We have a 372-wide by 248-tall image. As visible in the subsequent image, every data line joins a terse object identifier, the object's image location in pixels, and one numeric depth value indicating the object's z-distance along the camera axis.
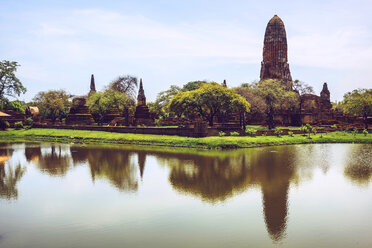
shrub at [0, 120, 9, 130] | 43.88
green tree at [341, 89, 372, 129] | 41.16
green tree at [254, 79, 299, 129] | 43.37
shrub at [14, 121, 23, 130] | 45.81
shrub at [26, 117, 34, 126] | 46.91
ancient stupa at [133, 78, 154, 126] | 49.32
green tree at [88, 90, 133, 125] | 45.88
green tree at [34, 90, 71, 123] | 52.22
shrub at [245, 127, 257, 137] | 32.82
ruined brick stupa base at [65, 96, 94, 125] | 46.69
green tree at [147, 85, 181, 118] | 61.45
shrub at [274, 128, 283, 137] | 33.97
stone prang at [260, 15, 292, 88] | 65.56
